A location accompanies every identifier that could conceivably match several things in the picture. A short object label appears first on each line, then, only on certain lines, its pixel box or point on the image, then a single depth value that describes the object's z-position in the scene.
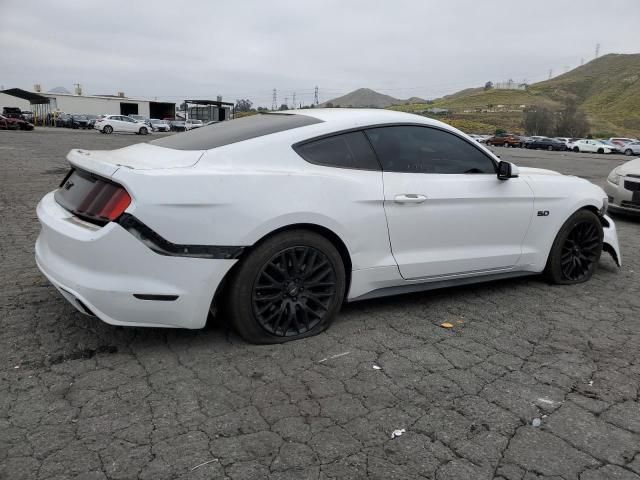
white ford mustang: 2.86
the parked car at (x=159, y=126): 48.59
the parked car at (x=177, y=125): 53.91
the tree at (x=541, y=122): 84.62
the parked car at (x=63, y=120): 48.56
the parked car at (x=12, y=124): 35.31
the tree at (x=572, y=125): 82.94
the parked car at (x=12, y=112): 42.70
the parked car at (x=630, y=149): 44.88
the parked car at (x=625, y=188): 8.38
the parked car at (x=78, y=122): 47.81
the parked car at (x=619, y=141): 47.34
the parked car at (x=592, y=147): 46.45
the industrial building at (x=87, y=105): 54.92
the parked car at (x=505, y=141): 54.28
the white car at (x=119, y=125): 38.81
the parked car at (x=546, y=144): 50.50
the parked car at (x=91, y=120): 48.38
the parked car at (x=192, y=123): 54.10
